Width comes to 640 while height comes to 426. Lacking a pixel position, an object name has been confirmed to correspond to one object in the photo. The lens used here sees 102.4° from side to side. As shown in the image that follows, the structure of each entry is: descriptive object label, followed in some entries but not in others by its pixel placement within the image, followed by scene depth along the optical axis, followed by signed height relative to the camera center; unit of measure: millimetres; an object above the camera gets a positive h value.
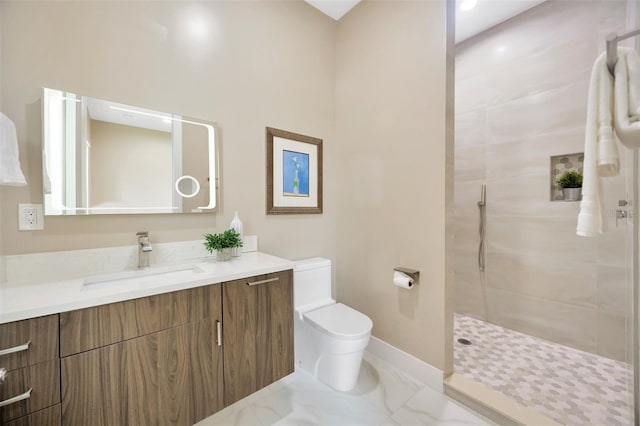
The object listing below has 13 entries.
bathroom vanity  888 -589
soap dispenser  1739 -116
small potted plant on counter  1610 -203
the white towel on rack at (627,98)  987 +434
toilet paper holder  1827 -447
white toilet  1583 -755
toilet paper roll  1809 -500
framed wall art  2053 +322
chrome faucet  1448 -224
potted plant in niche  1975 +192
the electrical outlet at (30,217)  1230 -24
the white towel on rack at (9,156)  1042 +233
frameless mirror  1294 +304
